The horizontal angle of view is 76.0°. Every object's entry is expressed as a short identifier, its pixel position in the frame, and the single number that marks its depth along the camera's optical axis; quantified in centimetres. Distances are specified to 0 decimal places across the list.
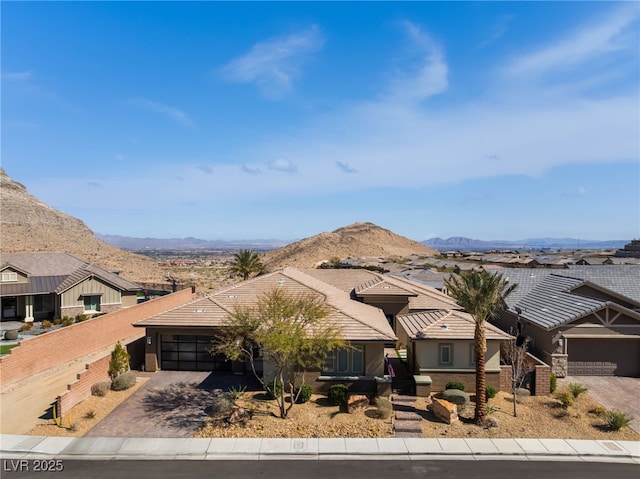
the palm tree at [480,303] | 1802
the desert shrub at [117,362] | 2242
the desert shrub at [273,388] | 2043
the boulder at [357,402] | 1958
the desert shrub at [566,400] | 2016
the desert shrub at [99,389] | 2077
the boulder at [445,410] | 1862
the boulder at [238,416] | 1816
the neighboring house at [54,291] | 3750
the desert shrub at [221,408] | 1872
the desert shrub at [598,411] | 1969
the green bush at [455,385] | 2178
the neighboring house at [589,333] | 2547
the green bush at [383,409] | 1897
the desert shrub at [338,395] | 2020
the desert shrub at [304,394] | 2059
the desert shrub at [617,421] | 1808
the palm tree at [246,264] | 5022
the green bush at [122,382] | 2156
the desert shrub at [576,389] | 2131
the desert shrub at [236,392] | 1994
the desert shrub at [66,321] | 3544
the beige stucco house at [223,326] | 2161
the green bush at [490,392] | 2134
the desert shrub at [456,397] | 2048
